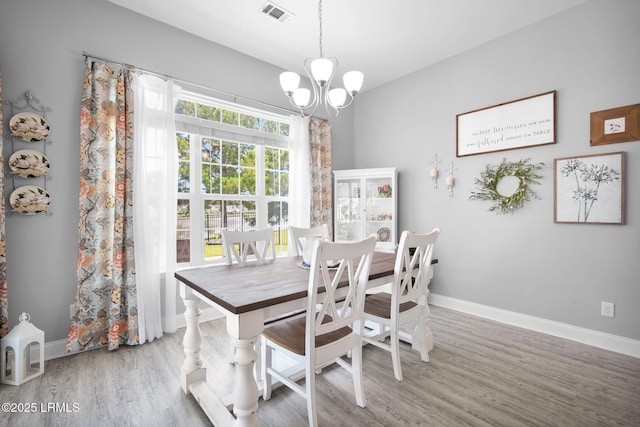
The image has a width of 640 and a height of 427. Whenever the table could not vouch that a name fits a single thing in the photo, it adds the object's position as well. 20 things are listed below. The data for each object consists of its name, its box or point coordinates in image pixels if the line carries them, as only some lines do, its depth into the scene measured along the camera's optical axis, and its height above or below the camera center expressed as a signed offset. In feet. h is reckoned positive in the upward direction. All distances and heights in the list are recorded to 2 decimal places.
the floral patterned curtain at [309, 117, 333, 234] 12.97 +1.56
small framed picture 7.75 +2.18
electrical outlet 8.13 -2.82
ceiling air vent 8.45 +5.72
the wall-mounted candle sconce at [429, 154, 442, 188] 11.76 +1.58
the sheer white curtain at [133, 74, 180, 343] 8.41 +0.13
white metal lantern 6.32 -3.23
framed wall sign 9.23 +2.71
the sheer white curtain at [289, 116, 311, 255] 12.35 +1.21
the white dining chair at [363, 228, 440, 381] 6.37 -2.41
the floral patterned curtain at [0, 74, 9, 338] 6.69 -1.52
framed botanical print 7.98 +0.49
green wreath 9.54 +0.78
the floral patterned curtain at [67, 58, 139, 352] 7.72 -0.26
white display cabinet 12.77 +0.08
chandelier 6.66 +2.97
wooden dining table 4.50 -1.60
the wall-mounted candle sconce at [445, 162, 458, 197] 11.32 +1.16
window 10.05 +1.25
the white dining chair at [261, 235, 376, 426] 4.79 -2.34
